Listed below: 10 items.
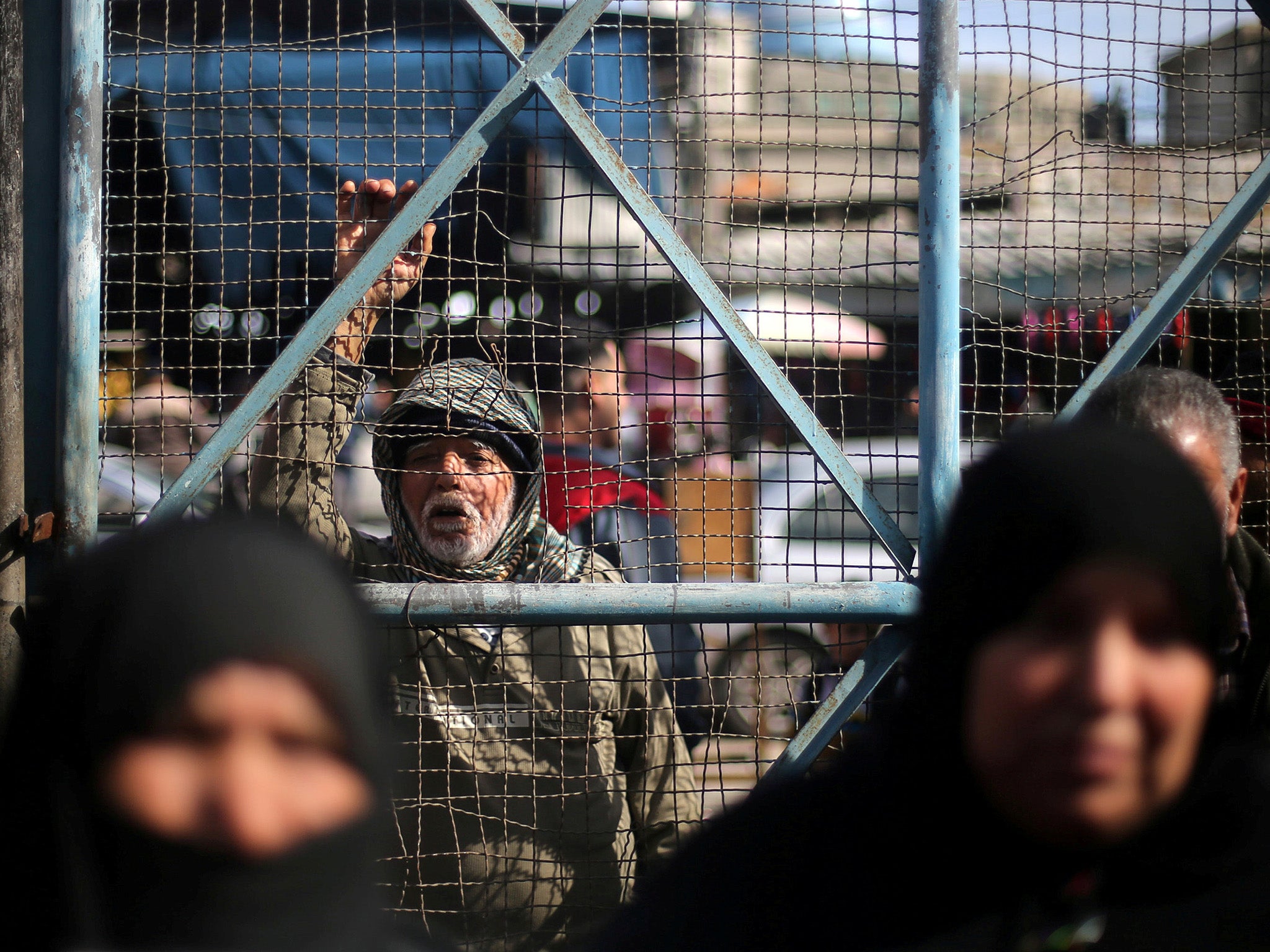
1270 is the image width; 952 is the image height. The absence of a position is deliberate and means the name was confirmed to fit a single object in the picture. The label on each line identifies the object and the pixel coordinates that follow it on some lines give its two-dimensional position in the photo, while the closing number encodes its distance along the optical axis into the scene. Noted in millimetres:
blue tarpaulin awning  4359
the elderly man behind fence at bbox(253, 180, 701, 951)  4371
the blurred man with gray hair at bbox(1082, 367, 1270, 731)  4328
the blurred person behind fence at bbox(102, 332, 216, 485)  4199
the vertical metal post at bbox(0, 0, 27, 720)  3729
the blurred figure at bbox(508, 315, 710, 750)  4434
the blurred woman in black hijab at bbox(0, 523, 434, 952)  2018
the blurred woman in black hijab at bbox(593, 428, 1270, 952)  2268
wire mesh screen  4355
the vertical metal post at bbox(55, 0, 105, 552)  3766
